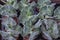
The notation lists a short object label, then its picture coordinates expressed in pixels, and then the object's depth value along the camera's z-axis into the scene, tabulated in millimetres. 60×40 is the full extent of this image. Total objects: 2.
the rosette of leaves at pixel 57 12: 1117
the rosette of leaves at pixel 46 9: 1112
